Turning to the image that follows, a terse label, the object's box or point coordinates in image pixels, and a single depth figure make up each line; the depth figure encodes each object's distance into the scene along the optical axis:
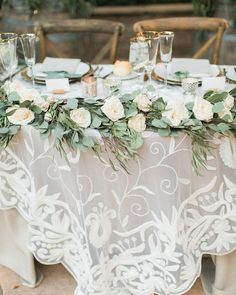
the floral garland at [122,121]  1.32
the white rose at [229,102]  1.35
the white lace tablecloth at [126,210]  1.38
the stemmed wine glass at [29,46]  1.55
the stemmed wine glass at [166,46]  1.56
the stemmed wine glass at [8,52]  1.51
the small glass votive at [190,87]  1.54
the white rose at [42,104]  1.40
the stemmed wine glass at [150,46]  1.54
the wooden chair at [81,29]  2.36
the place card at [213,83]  1.64
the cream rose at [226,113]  1.32
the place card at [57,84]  1.66
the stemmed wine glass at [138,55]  1.62
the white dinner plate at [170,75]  1.70
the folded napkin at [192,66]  1.78
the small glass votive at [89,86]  1.59
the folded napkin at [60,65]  1.84
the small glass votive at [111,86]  1.55
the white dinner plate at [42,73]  1.75
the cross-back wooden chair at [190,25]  2.32
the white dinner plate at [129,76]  1.78
